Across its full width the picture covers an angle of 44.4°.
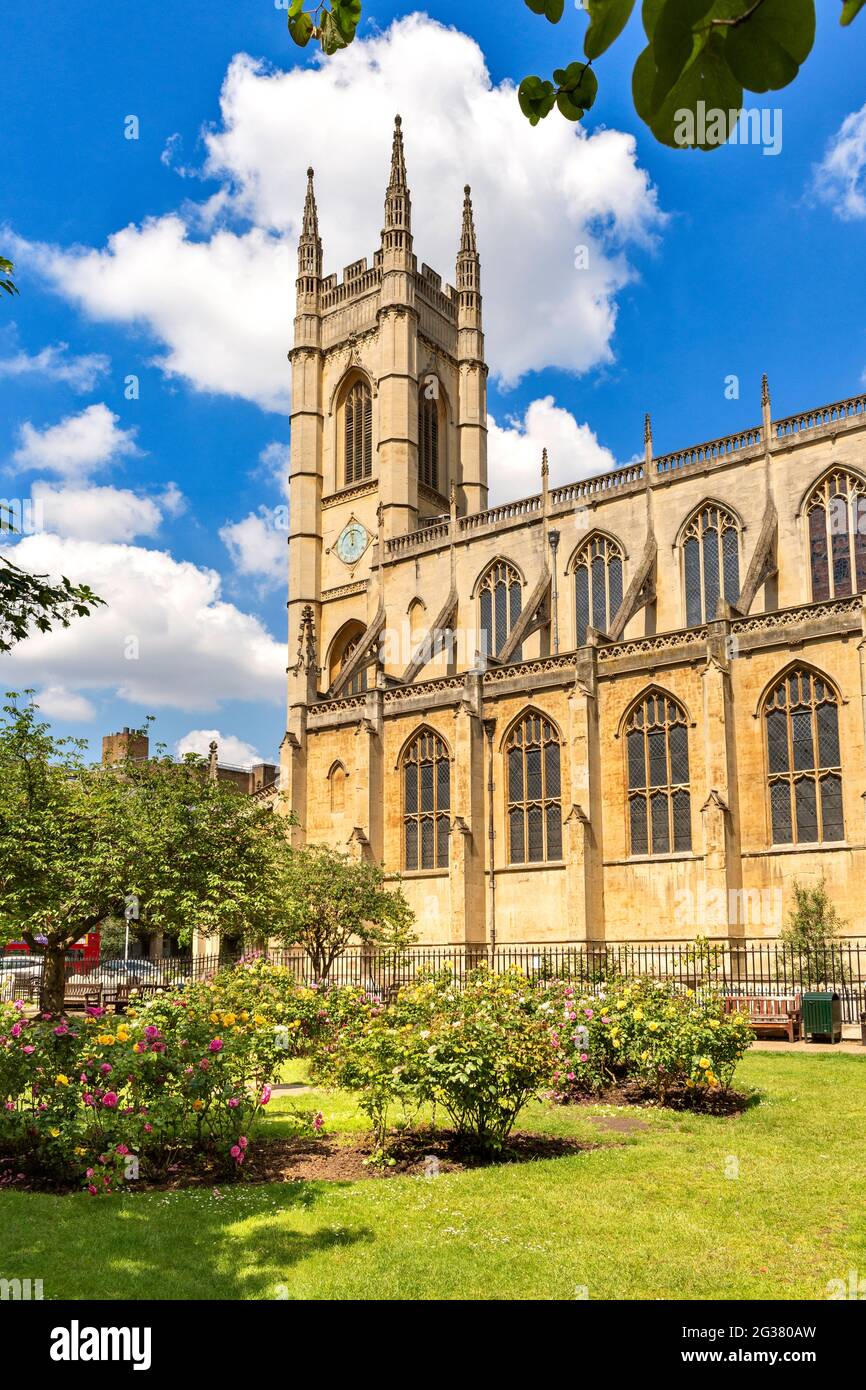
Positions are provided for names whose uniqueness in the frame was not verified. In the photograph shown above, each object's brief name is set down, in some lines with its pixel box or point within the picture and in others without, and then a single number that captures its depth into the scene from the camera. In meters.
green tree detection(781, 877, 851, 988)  23.39
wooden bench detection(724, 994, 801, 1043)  20.22
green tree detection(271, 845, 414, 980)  24.98
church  27.06
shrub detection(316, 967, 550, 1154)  9.97
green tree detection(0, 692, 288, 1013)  16.67
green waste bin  19.44
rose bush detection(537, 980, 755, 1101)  12.52
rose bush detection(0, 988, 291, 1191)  9.42
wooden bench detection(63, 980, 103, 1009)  27.63
